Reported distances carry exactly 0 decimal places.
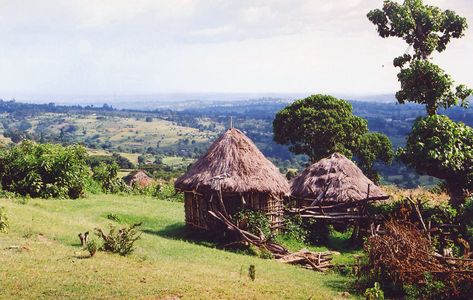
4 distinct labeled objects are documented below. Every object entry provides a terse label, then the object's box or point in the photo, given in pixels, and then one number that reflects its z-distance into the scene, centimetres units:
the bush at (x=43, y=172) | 2781
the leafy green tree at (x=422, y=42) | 2270
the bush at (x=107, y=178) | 3525
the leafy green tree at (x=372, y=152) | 4288
